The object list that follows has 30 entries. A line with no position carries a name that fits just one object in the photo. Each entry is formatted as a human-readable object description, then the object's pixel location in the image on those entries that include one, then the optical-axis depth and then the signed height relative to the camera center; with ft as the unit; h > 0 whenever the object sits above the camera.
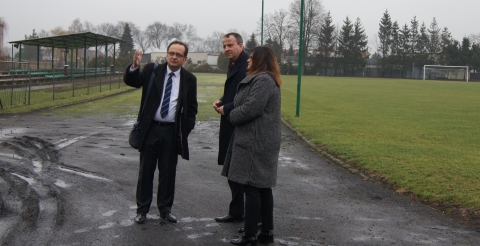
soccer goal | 321.32 +3.84
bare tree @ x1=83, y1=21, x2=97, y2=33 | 419.54 +32.48
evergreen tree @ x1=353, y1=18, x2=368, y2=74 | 345.92 +18.94
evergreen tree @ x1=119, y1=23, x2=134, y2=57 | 356.01 +20.36
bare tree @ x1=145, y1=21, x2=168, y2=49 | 397.39 +25.99
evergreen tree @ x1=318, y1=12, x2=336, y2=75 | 340.59 +19.84
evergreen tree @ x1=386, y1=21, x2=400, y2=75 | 350.13 +17.58
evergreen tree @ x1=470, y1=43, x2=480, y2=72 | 343.26 +13.64
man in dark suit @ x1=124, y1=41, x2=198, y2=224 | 19.90 -1.83
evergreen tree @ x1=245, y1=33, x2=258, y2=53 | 324.33 +18.05
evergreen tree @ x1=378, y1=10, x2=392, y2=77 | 370.73 +27.67
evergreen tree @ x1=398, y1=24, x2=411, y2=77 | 351.25 +19.47
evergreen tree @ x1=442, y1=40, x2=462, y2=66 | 345.92 +14.37
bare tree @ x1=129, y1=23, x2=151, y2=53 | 394.79 +23.97
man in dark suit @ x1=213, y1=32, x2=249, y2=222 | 19.66 -0.38
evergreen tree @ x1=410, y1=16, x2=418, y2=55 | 363.56 +27.71
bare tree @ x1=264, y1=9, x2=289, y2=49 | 331.36 +25.87
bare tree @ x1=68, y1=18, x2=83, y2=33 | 440.86 +33.41
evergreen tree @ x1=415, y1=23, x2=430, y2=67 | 349.82 +20.45
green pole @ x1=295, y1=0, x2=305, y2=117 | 63.16 +2.37
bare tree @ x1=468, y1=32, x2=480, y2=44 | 419.62 +30.73
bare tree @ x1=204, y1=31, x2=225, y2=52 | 459.32 +23.76
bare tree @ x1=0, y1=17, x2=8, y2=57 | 170.19 +11.81
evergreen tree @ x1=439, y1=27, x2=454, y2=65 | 351.25 +23.19
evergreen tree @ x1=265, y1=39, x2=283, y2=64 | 328.45 +16.46
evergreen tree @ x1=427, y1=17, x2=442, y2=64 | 358.02 +22.61
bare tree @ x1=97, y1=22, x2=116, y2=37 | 389.80 +27.98
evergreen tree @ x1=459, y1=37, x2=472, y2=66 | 345.92 +14.17
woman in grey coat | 17.35 -1.86
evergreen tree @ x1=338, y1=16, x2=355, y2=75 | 345.92 +18.45
